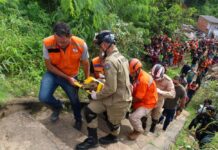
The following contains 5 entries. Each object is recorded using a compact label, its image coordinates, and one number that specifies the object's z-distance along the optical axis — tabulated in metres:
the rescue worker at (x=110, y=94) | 3.77
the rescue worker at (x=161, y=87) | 5.72
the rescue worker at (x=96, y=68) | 5.12
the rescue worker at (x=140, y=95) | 4.93
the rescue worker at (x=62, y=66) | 4.14
